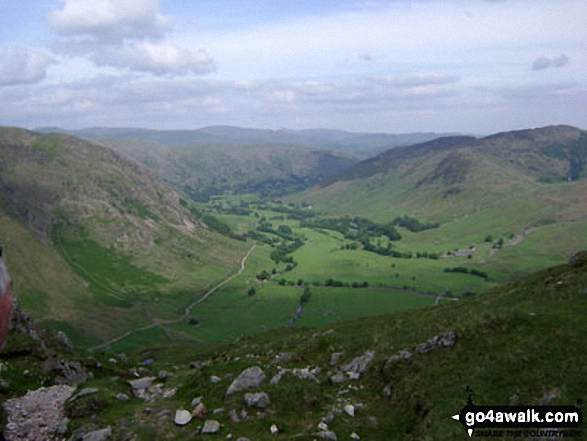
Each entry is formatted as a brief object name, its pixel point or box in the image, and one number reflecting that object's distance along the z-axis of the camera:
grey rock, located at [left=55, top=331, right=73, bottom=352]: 75.97
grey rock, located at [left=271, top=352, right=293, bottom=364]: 54.85
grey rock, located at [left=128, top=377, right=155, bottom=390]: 54.08
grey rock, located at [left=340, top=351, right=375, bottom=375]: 45.37
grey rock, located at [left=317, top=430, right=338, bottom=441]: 30.27
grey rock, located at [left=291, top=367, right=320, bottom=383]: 42.97
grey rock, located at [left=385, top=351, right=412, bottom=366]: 41.78
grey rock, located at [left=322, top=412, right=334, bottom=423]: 33.16
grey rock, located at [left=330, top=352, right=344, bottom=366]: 50.72
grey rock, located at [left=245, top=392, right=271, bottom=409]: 35.25
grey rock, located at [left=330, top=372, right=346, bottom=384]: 42.92
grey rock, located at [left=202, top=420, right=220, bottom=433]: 32.15
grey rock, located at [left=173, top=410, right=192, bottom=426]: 34.03
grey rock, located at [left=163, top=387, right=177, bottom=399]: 45.96
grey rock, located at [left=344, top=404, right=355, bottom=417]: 34.97
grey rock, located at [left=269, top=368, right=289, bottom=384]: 40.47
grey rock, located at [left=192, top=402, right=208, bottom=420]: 34.98
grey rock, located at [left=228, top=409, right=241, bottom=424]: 33.66
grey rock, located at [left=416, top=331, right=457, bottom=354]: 41.19
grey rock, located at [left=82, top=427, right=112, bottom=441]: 32.31
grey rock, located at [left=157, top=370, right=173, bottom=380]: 64.19
